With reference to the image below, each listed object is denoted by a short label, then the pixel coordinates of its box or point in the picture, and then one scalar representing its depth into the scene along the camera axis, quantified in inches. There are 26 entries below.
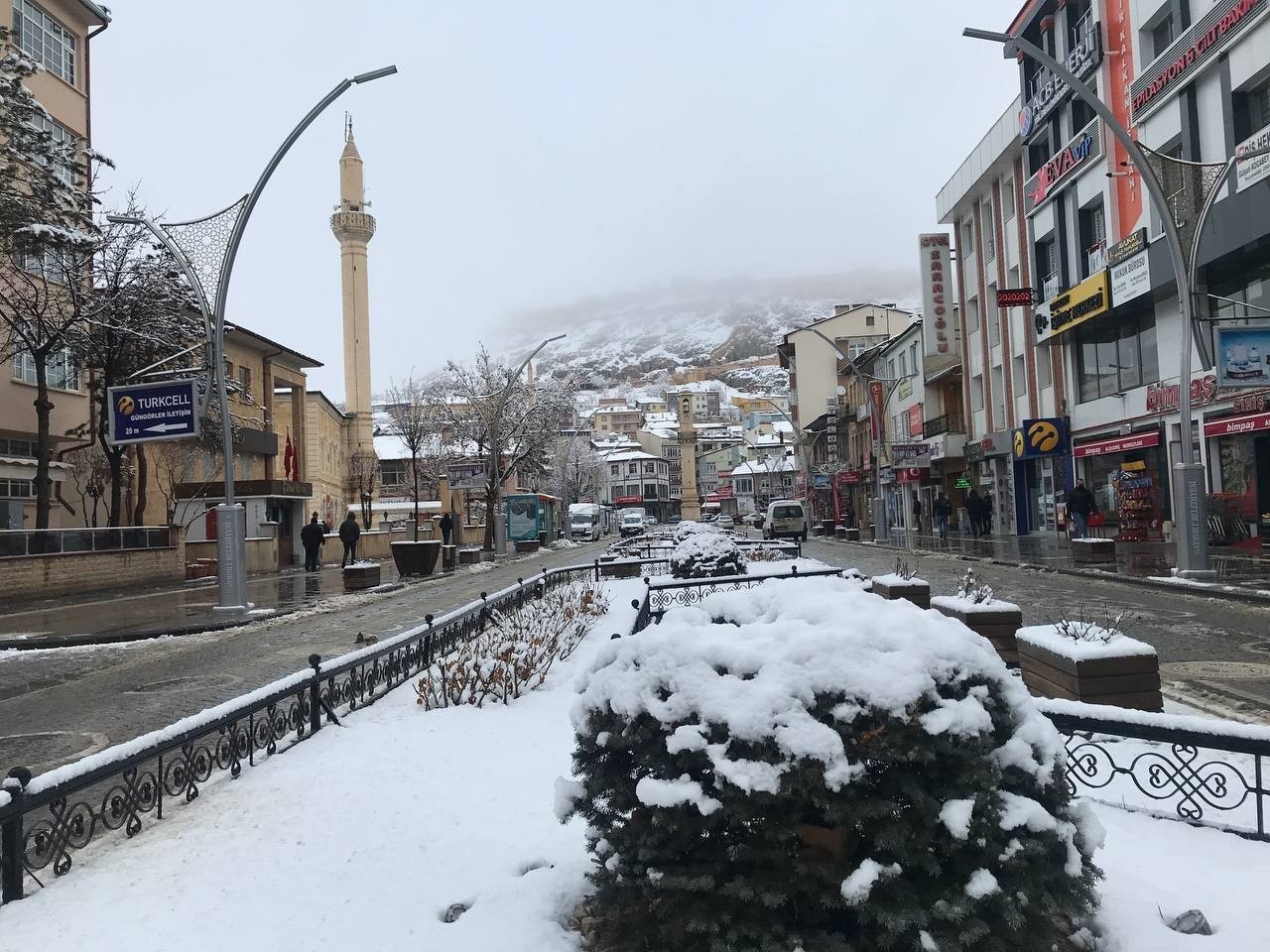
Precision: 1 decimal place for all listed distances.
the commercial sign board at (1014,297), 1243.2
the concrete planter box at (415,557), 1042.7
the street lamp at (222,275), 605.3
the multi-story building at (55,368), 1037.2
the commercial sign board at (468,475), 1428.4
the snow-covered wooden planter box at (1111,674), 203.9
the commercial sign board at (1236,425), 783.1
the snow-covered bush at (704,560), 542.6
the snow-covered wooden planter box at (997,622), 279.9
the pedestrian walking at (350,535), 1106.7
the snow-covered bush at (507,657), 276.8
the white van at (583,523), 2716.5
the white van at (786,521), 1656.0
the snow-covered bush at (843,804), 99.6
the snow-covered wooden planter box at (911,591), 362.6
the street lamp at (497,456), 1419.8
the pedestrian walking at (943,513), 1417.3
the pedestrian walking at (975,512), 1341.0
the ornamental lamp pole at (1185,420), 569.6
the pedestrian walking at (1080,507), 1002.1
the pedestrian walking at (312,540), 1149.2
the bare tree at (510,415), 1782.7
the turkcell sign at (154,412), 621.9
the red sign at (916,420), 1859.0
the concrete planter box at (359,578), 843.4
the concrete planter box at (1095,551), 762.8
